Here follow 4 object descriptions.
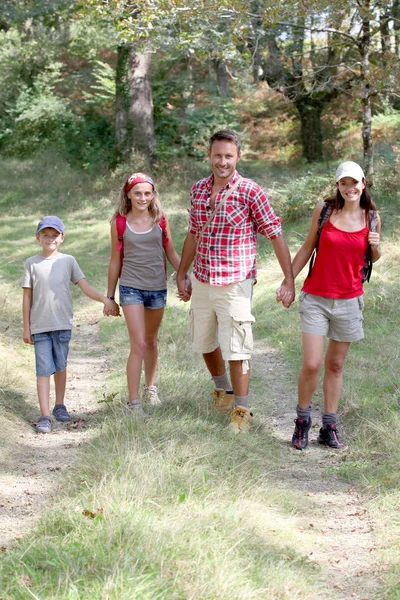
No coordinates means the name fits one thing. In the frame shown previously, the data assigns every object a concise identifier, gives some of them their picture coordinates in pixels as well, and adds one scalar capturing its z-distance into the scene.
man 5.17
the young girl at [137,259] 5.64
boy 5.83
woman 5.09
